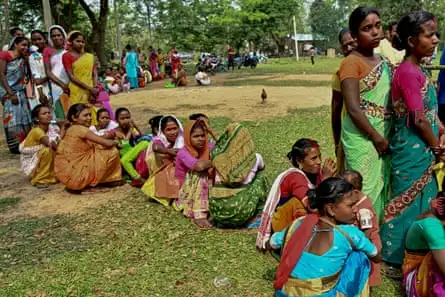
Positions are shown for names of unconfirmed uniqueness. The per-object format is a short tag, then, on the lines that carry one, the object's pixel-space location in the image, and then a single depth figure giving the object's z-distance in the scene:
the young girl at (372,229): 2.91
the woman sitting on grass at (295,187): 3.23
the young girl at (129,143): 5.52
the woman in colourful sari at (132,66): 17.16
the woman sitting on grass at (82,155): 5.37
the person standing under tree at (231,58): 26.31
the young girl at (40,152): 5.81
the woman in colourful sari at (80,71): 6.43
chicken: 11.33
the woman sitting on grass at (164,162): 4.75
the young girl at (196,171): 4.32
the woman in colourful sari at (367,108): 3.04
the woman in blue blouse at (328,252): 2.52
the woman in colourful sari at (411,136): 2.96
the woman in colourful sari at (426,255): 2.51
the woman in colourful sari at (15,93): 7.06
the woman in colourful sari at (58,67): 6.59
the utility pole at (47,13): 11.65
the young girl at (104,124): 5.77
